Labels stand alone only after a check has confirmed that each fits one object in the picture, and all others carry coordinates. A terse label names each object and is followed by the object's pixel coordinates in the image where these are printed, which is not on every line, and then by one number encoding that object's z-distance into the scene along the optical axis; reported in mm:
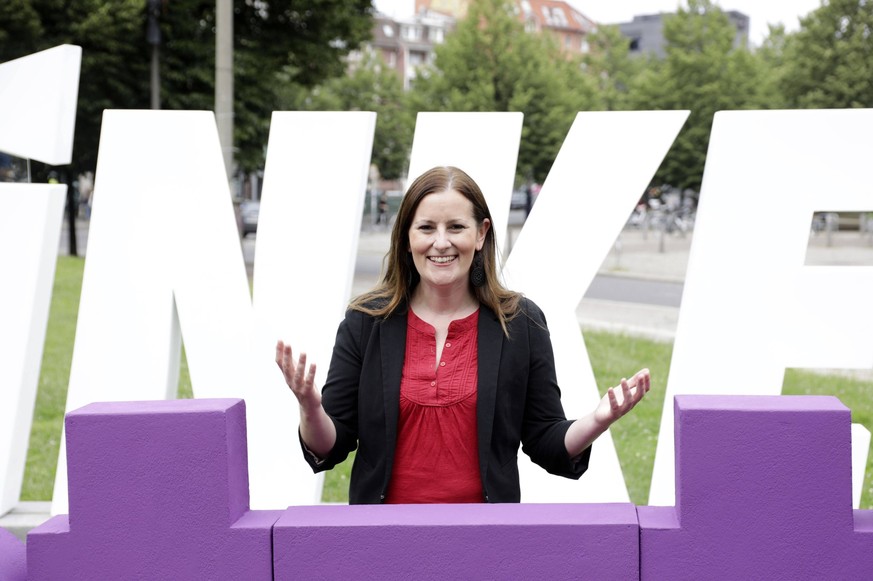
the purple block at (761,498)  2453
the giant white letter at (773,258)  4184
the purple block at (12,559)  2850
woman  2797
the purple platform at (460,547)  2500
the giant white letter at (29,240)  4707
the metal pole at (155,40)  17312
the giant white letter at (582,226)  4473
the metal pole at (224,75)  11141
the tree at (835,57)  32062
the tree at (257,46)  19219
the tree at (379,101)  47625
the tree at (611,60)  55797
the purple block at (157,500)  2531
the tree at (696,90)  35094
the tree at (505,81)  27688
